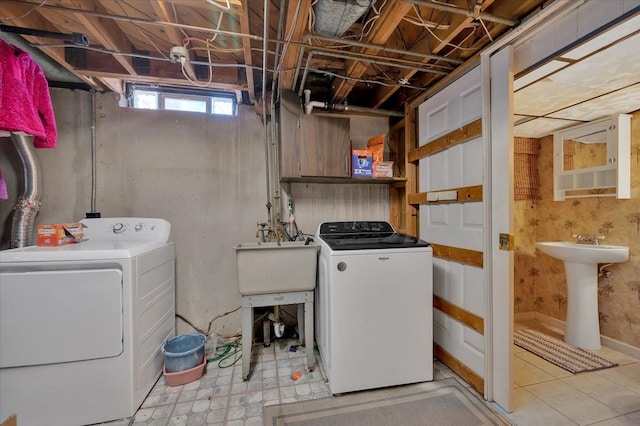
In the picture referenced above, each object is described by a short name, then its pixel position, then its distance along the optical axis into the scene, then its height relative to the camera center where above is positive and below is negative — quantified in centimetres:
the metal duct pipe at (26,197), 192 +13
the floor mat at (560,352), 199 -122
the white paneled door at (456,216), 169 -5
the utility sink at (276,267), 182 -41
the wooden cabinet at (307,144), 222 +58
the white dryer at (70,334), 139 -68
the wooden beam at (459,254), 168 -32
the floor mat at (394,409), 149 -121
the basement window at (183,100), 238 +106
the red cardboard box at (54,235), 164 -14
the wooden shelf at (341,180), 231 +29
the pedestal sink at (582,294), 222 -75
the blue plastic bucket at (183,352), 184 -104
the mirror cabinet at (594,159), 215 +45
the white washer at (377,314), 168 -69
